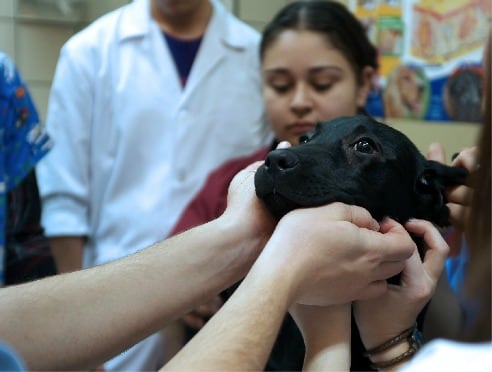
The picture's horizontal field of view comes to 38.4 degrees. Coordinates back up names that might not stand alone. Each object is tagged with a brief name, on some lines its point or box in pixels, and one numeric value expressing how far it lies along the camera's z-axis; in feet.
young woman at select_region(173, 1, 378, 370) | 4.72
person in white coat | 5.04
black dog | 2.76
